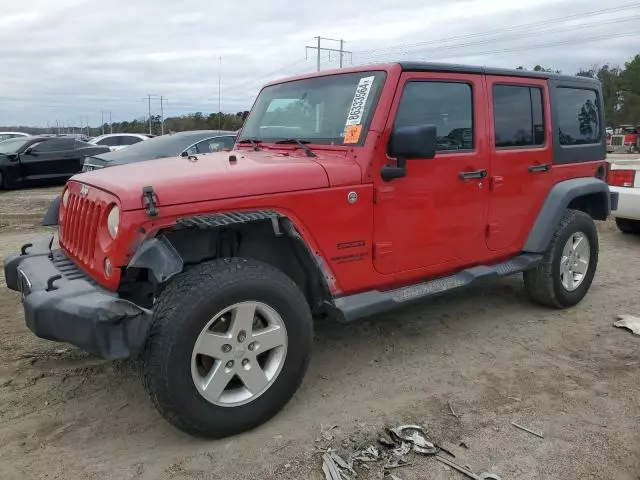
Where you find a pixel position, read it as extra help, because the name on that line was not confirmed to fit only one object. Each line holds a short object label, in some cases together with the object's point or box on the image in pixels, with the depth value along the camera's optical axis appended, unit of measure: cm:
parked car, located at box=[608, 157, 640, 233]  702
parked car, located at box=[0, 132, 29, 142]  2197
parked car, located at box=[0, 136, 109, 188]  1321
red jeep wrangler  268
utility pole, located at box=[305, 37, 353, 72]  5556
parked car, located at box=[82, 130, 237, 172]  893
